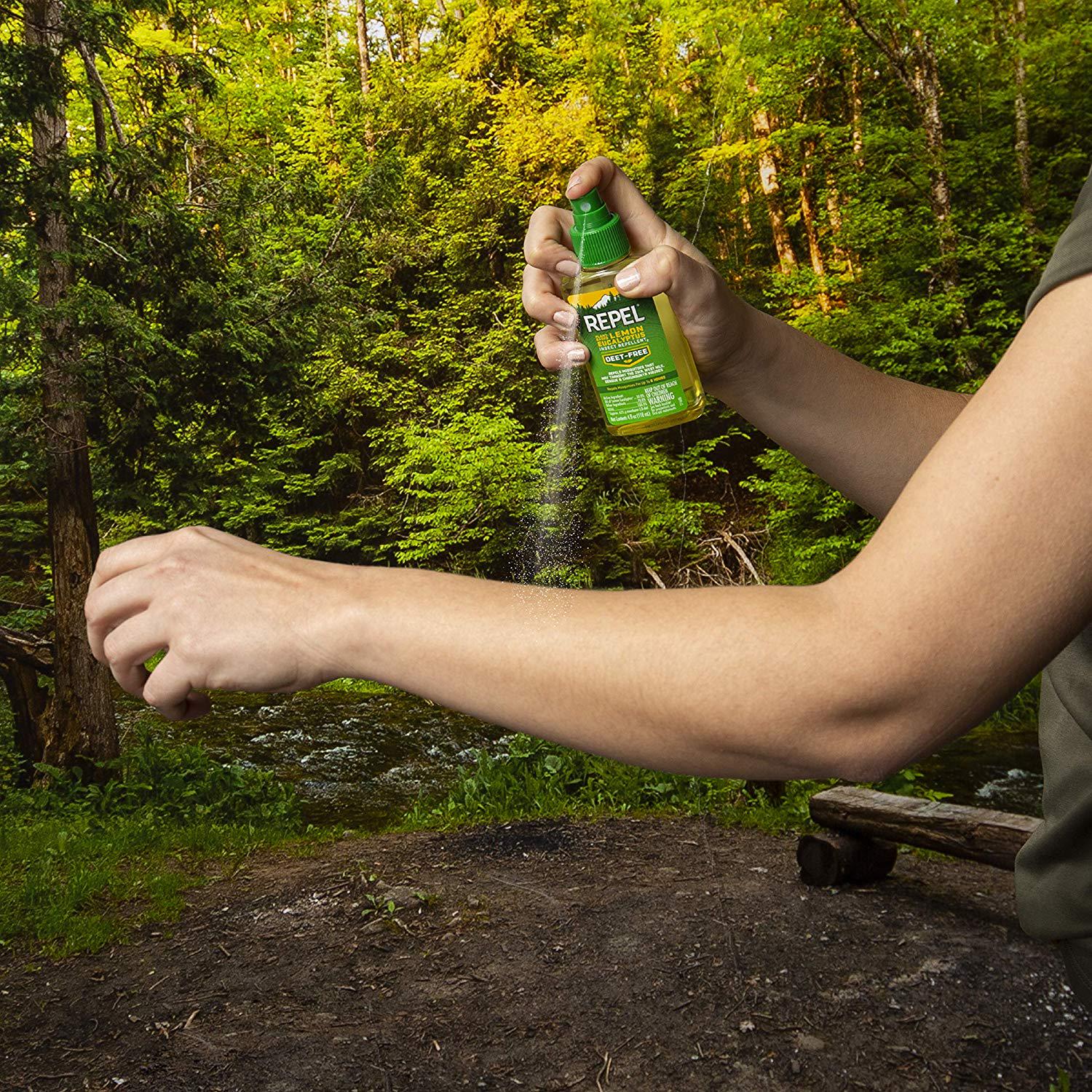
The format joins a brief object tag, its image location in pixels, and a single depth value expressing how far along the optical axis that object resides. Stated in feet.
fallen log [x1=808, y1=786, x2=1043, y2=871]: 7.60
